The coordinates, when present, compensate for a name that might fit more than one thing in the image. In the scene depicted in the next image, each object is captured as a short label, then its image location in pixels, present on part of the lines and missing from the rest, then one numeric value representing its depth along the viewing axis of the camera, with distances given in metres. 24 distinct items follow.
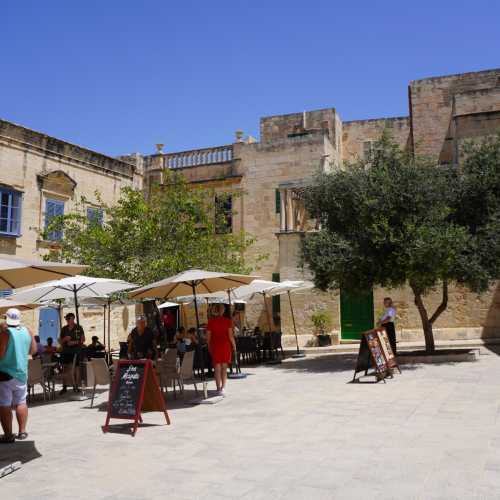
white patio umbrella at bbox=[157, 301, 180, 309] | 18.00
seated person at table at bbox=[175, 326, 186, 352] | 13.65
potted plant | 20.36
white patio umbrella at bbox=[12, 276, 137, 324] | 10.87
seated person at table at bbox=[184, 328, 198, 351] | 13.59
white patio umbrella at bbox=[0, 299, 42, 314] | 11.48
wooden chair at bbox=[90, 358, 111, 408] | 9.22
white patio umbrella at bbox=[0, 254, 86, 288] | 6.40
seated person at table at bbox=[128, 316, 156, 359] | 9.57
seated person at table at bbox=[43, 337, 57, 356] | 12.35
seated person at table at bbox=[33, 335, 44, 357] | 12.08
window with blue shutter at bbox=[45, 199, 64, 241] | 21.08
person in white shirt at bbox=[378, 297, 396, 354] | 12.86
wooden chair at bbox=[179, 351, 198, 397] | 9.66
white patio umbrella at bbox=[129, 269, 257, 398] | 10.04
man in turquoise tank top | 6.20
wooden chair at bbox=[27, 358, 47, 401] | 9.27
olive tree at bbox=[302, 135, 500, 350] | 13.31
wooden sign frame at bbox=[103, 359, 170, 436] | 7.07
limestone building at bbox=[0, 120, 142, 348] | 19.78
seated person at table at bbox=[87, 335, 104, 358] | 12.77
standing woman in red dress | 9.46
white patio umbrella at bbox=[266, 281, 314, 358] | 15.85
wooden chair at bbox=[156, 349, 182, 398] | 9.59
